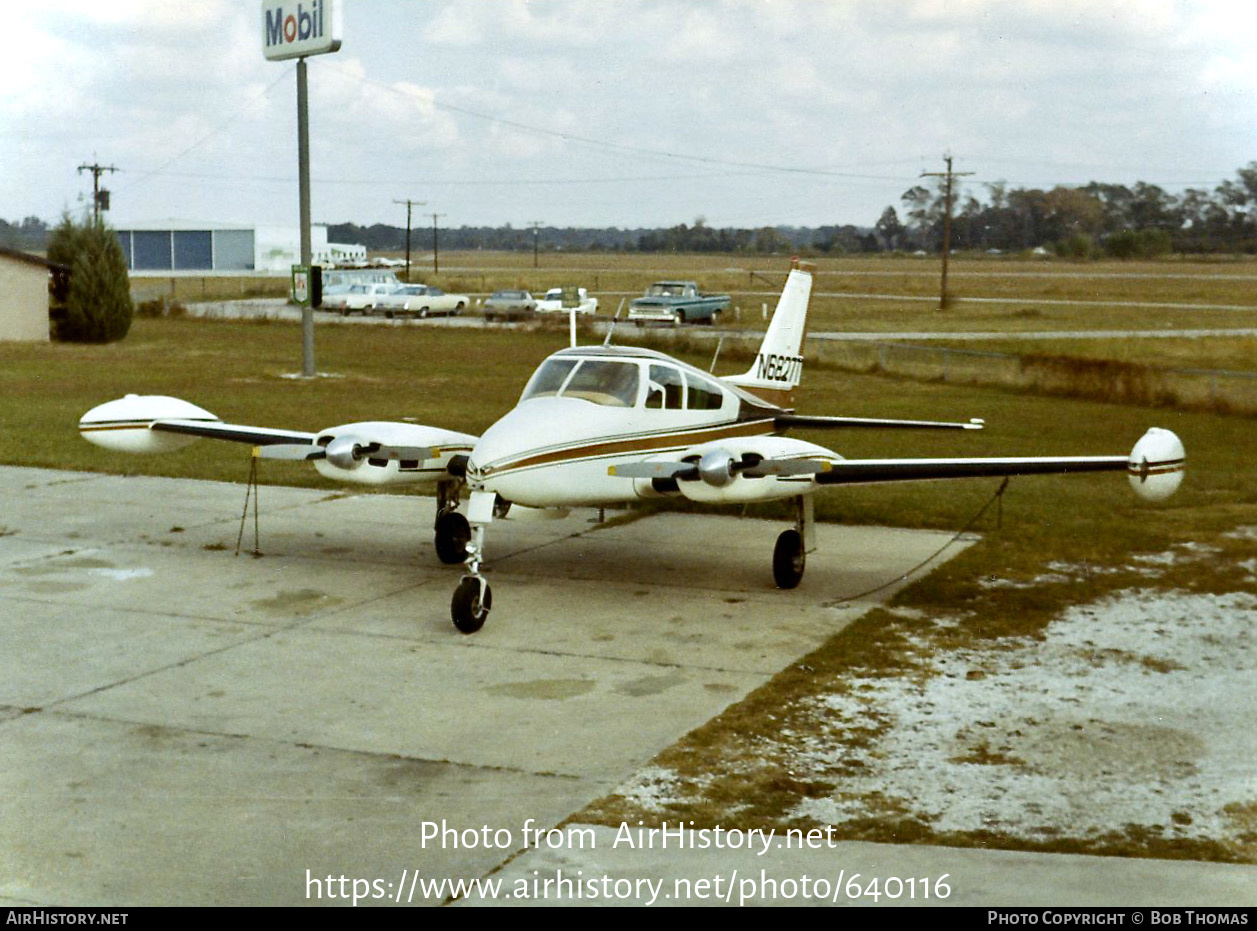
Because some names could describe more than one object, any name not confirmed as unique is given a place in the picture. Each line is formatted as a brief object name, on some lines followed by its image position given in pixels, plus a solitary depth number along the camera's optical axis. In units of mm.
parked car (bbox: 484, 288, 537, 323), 71812
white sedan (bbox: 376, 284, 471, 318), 72062
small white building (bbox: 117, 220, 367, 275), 153250
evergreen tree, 51969
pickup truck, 63594
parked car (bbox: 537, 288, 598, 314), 71375
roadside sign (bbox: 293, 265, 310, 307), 38406
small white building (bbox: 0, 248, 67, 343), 50562
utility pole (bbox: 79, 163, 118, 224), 92438
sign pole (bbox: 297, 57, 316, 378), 39312
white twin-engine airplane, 13023
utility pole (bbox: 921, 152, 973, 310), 73188
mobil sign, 38688
